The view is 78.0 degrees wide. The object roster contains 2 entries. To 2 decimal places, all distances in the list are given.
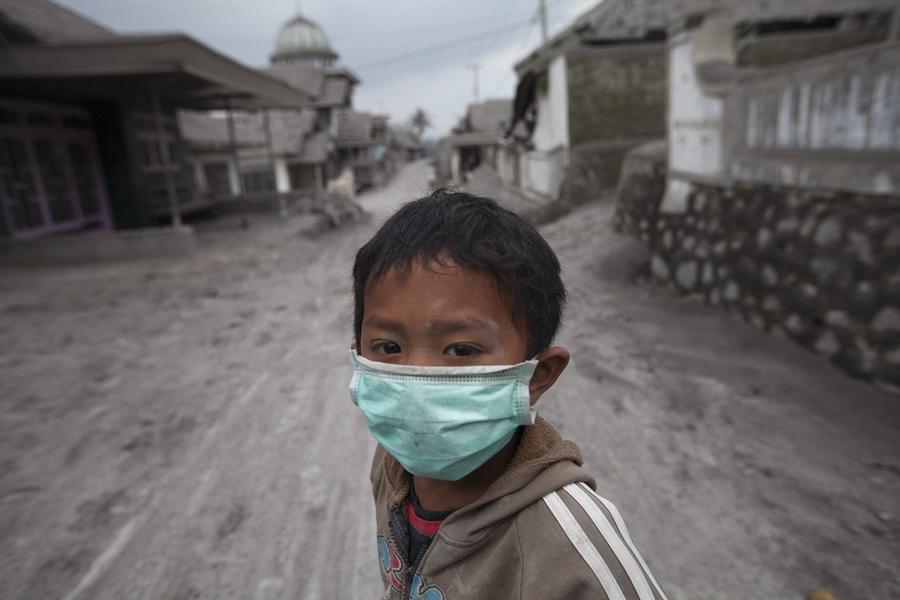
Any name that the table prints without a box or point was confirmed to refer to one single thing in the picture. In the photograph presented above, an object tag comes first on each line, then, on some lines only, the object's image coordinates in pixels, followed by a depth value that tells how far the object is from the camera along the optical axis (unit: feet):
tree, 285.23
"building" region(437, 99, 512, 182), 106.22
